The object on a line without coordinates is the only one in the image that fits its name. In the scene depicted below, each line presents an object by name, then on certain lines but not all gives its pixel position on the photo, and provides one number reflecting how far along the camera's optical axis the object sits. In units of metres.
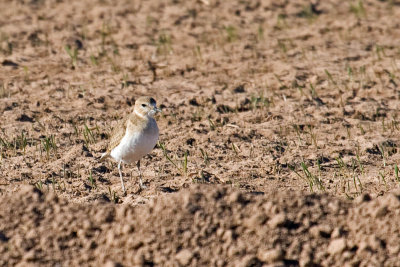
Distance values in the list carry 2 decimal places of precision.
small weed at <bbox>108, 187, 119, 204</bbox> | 13.97
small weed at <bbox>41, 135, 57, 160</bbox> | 16.36
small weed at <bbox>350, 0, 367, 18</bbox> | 26.19
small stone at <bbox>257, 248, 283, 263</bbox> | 10.99
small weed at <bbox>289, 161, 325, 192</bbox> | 14.19
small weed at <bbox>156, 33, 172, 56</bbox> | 23.23
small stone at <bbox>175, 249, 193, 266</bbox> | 10.95
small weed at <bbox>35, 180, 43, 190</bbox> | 14.39
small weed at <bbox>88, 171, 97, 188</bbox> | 14.74
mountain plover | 14.52
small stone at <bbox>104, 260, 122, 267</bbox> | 10.89
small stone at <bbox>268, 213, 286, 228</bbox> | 11.39
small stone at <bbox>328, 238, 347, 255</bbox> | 11.13
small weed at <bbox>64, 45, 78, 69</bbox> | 22.32
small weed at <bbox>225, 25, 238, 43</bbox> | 24.00
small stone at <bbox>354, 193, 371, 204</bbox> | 11.96
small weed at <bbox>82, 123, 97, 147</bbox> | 17.27
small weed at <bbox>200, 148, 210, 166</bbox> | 15.91
